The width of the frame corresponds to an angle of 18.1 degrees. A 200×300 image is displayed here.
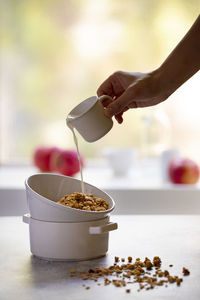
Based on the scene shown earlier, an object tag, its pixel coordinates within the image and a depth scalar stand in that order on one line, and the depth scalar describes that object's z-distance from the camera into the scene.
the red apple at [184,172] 1.88
